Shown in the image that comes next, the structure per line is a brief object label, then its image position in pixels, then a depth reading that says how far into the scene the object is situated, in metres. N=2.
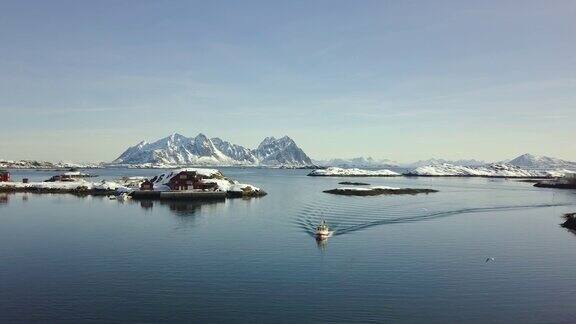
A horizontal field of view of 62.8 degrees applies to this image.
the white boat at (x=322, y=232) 60.76
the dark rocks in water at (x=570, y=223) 74.31
